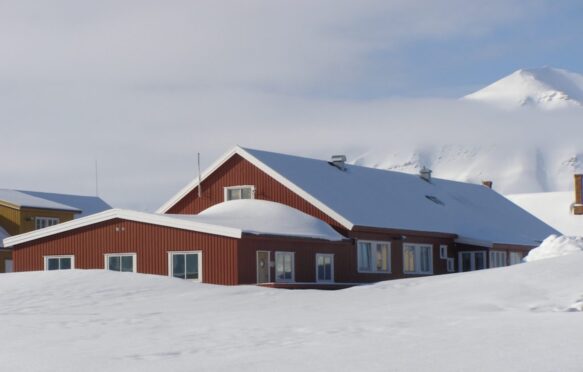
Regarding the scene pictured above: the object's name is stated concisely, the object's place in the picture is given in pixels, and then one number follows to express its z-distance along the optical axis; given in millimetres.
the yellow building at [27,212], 71375
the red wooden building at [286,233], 43531
